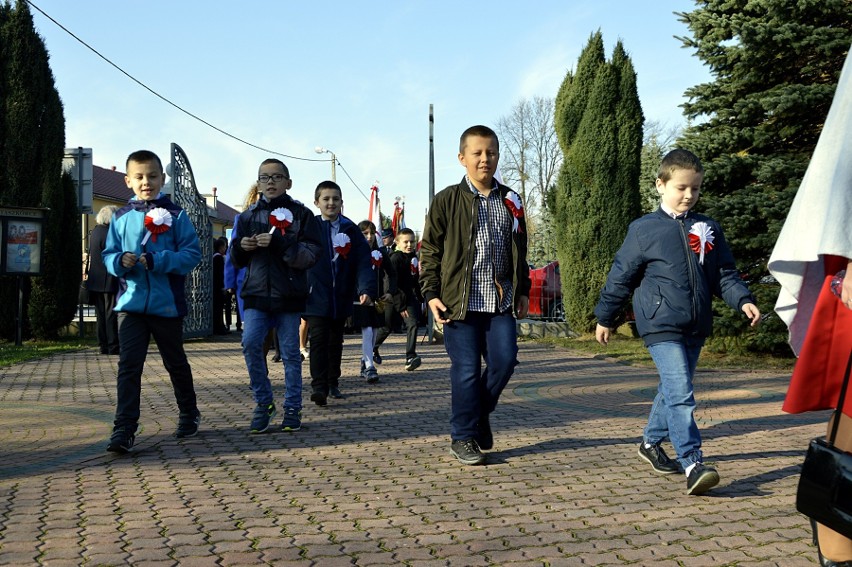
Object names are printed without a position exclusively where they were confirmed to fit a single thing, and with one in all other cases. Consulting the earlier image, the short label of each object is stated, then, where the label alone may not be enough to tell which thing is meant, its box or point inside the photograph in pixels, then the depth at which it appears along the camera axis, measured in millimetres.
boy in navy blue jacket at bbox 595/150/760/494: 4719
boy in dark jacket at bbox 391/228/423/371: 11625
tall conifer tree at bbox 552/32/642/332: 17781
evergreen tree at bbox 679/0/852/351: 11594
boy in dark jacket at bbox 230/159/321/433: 6383
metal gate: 16741
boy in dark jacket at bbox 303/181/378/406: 7855
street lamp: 44625
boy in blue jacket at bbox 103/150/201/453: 5656
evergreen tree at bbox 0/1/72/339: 16312
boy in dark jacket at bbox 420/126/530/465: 5332
